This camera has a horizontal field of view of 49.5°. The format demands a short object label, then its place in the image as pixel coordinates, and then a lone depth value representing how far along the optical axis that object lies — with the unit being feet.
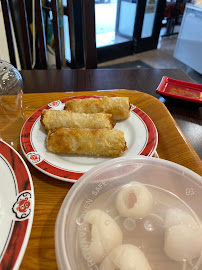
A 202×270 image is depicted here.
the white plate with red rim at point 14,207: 1.14
